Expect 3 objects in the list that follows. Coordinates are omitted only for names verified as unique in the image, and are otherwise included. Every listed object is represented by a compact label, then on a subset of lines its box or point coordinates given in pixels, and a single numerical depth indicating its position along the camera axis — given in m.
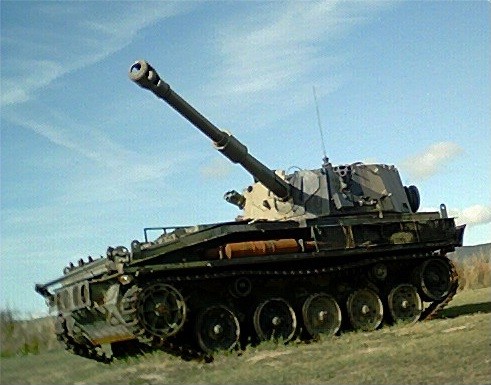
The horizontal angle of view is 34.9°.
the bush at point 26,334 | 19.55
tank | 13.23
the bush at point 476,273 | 29.17
